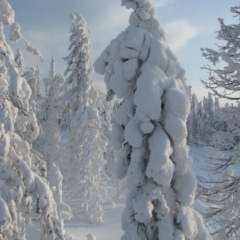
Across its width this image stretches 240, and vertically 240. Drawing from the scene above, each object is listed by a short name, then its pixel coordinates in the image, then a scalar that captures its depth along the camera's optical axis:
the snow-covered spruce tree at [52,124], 29.75
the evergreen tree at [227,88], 7.86
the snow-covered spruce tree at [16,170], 6.54
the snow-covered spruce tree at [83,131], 25.36
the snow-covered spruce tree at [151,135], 7.20
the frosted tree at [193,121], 99.31
